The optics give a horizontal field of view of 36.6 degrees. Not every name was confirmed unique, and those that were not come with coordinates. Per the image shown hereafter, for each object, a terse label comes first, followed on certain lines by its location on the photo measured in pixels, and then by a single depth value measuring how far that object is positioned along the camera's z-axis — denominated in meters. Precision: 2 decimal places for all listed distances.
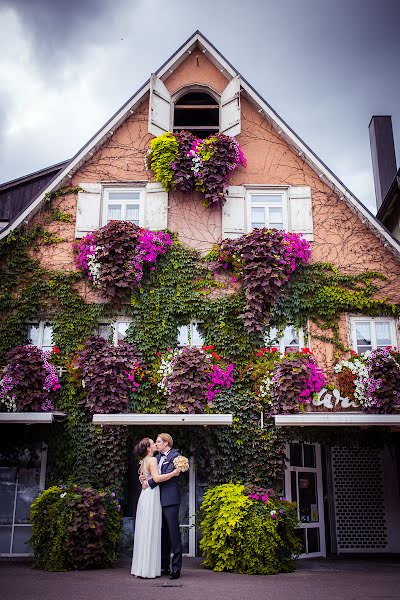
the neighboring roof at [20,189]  16.27
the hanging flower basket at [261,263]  12.42
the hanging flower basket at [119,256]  12.58
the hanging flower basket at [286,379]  11.62
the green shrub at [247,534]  9.26
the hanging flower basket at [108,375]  11.81
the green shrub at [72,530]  9.45
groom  8.27
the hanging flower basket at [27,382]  11.73
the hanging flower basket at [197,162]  13.13
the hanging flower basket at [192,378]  11.66
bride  8.32
